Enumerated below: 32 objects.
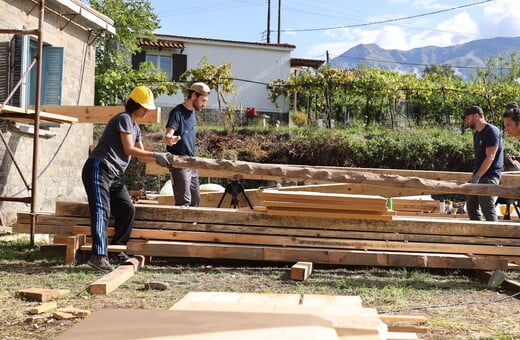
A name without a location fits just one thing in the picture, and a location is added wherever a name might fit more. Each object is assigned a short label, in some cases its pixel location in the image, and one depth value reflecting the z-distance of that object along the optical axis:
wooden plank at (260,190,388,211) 6.48
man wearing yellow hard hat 6.04
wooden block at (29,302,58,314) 4.35
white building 31.27
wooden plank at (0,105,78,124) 8.80
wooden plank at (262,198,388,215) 6.51
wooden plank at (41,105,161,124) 9.70
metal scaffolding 8.27
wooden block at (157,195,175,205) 9.18
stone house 11.14
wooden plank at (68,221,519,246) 6.68
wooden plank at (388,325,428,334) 3.54
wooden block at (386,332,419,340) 2.99
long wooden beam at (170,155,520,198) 6.50
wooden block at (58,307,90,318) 4.25
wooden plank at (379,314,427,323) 4.04
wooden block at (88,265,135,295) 5.02
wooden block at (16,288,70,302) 4.78
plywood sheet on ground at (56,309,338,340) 2.02
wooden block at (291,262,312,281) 5.87
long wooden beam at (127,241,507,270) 6.46
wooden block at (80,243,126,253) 6.51
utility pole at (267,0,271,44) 44.26
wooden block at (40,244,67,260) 7.18
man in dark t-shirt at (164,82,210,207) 7.13
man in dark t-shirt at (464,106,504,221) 7.49
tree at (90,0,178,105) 24.47
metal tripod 7.85
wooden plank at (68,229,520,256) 6.62
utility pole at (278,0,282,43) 44.19
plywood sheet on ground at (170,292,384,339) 2.59
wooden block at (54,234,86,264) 6.43
